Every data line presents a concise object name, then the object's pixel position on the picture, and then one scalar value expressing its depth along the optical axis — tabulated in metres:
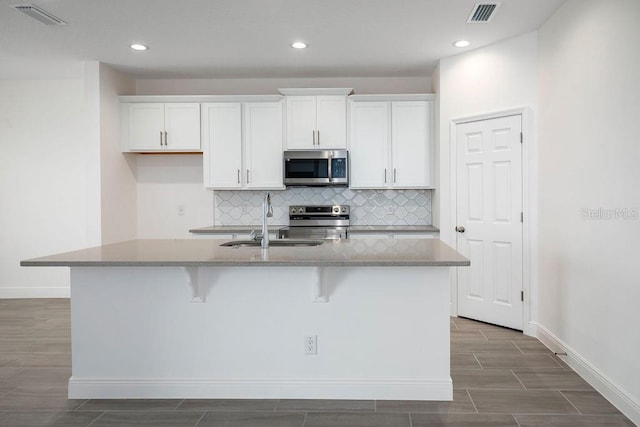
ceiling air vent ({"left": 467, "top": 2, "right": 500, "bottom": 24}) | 3.30
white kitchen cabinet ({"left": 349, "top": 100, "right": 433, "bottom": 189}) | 4.84
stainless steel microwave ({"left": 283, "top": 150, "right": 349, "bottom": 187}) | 4.81
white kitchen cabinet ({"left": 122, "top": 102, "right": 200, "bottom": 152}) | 4.98
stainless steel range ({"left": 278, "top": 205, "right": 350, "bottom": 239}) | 5.15
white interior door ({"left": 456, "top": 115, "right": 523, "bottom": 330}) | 3.98
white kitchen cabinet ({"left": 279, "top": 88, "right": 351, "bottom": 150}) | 4.91
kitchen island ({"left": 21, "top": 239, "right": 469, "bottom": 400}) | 2.59
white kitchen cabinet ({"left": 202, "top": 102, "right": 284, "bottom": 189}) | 4.95
